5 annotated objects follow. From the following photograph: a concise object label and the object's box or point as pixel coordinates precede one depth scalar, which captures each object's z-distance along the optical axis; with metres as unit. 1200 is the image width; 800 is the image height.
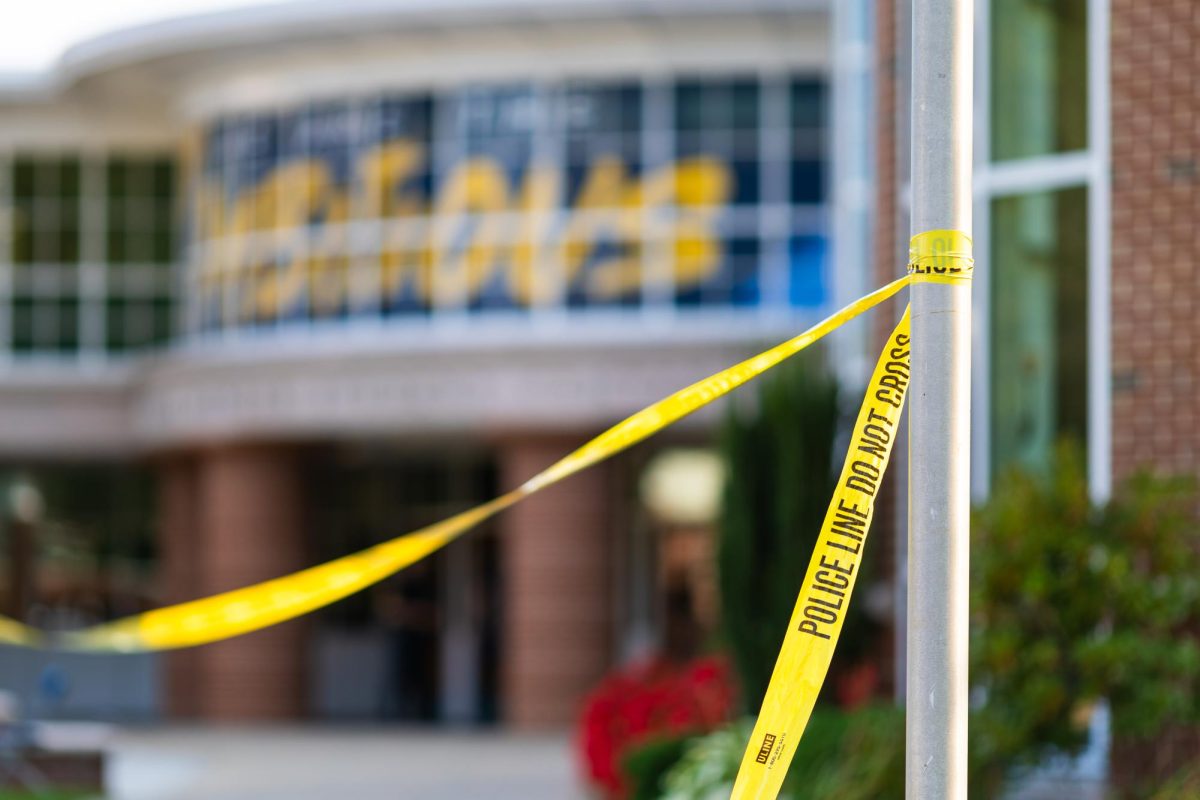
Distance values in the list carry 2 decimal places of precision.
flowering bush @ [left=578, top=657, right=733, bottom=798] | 15.14
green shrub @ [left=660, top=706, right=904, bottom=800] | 10.47
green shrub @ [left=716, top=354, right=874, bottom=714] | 14.33
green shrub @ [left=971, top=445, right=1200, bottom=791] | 10.30
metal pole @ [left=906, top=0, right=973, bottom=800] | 5.35
